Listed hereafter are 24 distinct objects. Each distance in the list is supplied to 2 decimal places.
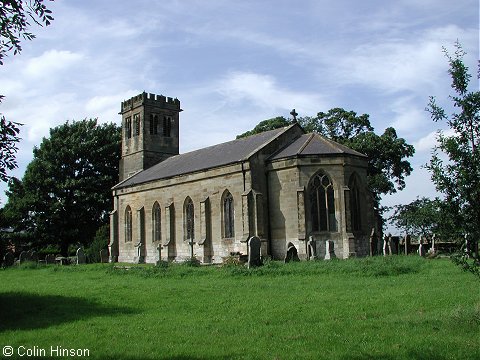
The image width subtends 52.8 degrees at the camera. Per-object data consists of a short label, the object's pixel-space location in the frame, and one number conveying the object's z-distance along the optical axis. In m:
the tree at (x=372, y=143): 41.94
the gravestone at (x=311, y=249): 25.73
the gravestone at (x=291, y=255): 24.76
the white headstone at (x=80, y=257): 33.56
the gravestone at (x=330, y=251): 24.31
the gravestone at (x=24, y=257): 34.53
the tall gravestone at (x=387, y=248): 26.05
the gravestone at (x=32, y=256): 36.05
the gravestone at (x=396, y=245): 27.22
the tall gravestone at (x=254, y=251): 21.52
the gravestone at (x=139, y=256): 36.88
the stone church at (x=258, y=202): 27.97
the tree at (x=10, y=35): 9.34
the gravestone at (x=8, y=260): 32.62
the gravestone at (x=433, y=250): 26.49
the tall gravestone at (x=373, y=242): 26.67
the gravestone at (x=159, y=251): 30.39
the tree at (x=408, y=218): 39.75
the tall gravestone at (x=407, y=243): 29.11
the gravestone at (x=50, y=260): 33.99
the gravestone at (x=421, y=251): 26.82
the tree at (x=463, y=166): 9.23
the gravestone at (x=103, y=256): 38.05
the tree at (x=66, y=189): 46.25
